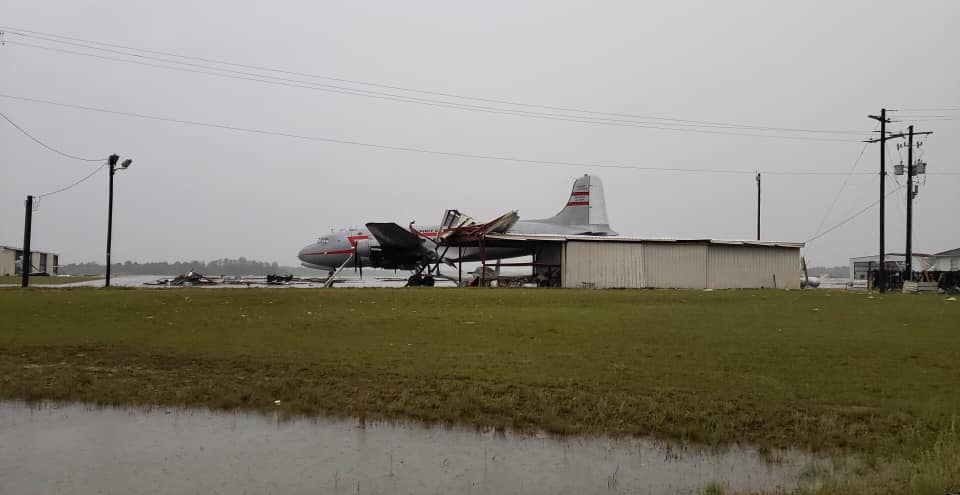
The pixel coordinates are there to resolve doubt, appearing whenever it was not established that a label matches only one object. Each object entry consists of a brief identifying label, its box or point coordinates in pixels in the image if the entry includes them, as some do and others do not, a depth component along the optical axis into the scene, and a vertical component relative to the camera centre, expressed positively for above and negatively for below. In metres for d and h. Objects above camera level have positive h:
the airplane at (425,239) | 40.53 +1.69
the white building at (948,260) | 55.71 +1.86
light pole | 36.00 +4.67
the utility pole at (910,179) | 45.03 +7.00
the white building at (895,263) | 60.36 +1.72
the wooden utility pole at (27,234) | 32.73 +1.03
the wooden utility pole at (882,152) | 36.40 +7.32
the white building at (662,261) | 39.00 +0.76
